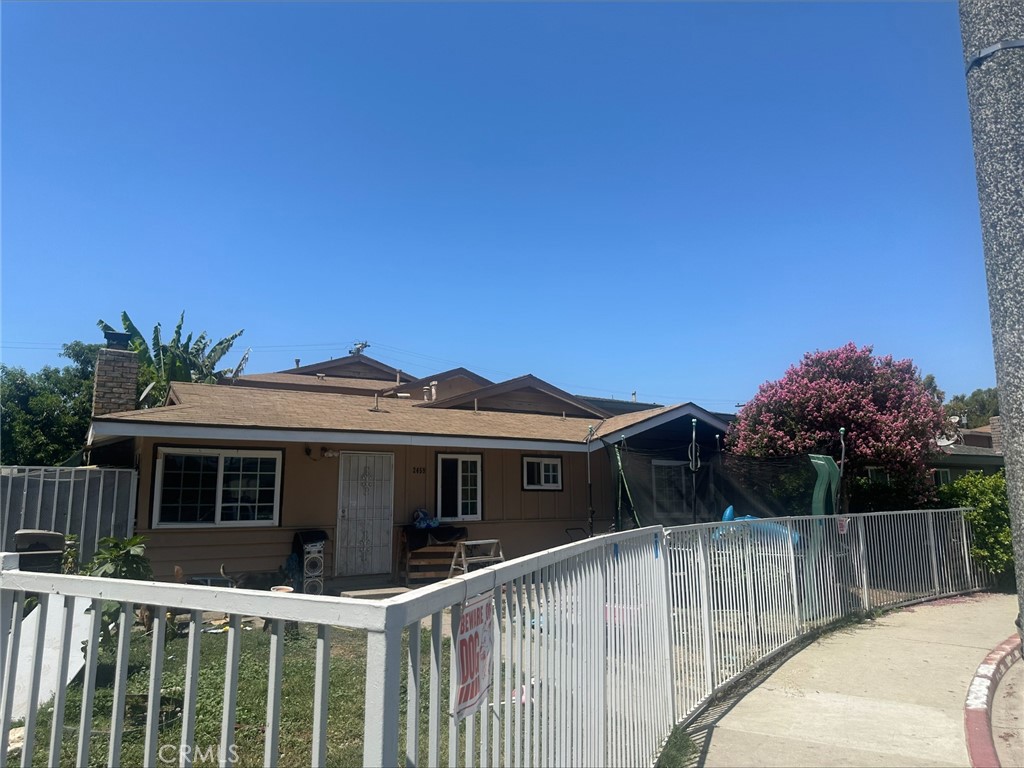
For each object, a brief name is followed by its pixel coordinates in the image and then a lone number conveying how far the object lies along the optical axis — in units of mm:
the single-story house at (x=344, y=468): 10383
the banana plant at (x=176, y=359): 22578
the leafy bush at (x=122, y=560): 5695
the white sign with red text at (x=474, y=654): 2086
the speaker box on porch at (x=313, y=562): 10672
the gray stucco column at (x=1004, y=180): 3021
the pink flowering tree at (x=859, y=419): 12047
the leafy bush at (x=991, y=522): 11164
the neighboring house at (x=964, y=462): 19656
